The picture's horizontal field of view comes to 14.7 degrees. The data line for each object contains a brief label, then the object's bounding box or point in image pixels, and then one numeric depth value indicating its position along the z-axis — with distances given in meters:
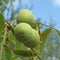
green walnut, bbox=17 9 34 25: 0.46
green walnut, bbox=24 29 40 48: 0.43
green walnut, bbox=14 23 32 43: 0.43
